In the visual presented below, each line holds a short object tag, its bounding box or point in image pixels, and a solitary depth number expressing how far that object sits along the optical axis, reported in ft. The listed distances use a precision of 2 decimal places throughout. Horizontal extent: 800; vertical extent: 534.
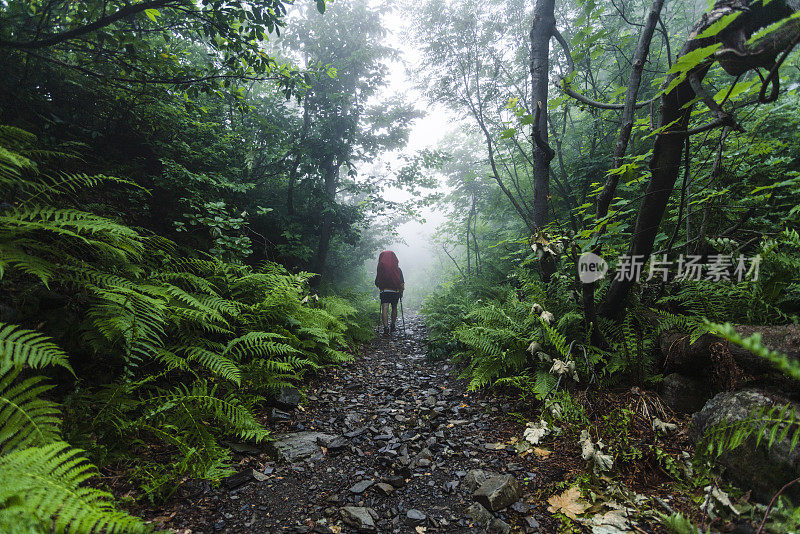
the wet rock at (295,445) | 9.24
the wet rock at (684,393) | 9.28
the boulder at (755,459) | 6.34
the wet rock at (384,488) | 8.01
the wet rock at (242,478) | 7.67
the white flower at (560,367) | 9.30
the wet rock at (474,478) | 8.01
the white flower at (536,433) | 8.22
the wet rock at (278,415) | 10.99
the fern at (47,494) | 3.76
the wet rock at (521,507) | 7.09
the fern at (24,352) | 5.92
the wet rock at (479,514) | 6.96
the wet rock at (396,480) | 8.33
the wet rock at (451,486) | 8.12
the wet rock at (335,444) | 9.88
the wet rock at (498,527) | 6.65
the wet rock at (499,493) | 7.20
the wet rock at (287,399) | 11.74
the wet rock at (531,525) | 6.59
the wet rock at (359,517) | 6.88
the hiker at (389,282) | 28.22
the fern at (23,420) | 5.26
